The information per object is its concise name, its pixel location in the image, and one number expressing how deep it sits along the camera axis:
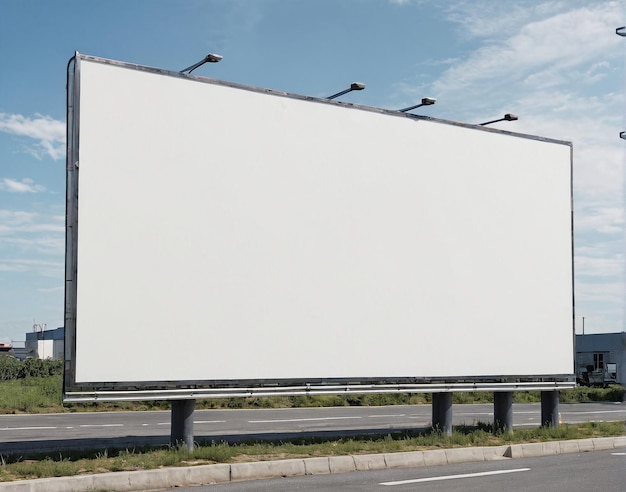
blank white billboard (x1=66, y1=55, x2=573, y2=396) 12.43
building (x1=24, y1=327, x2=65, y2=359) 67.69
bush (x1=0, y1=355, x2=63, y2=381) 37.47
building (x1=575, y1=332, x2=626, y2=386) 54.84
